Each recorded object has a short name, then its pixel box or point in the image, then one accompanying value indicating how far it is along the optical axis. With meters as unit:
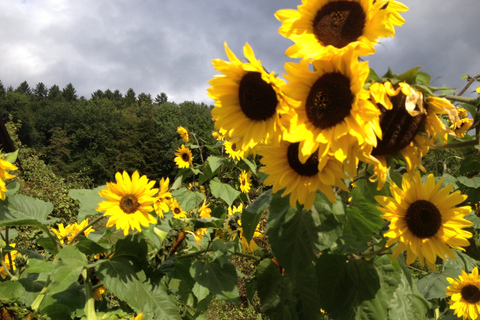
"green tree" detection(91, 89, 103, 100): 97.50
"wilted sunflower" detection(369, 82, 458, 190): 0.73
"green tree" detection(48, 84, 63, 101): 81.22
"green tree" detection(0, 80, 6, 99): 70.25
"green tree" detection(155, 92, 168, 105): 96.12
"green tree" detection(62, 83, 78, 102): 87.81
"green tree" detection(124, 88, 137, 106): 91.56
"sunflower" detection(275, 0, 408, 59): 0.78
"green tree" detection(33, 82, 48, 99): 97.87
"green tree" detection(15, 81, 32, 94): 93.50
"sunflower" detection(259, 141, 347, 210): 0.83
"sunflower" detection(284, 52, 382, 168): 0.72
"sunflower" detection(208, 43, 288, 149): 0.88
